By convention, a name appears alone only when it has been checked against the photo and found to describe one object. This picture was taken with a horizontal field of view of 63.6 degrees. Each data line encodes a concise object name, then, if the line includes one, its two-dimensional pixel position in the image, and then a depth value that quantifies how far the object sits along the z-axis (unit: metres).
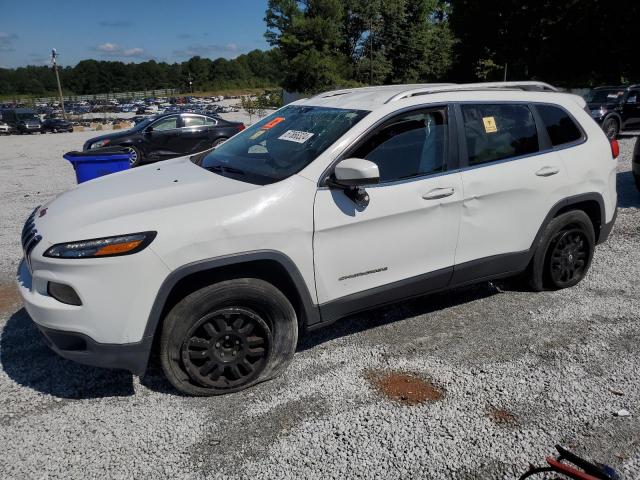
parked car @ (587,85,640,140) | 14.09
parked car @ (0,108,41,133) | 33.91
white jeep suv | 2.73
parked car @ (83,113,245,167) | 12.63
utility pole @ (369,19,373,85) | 44.03
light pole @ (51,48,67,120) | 49.44
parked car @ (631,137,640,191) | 7.47
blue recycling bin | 5.64
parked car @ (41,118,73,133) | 35.09
